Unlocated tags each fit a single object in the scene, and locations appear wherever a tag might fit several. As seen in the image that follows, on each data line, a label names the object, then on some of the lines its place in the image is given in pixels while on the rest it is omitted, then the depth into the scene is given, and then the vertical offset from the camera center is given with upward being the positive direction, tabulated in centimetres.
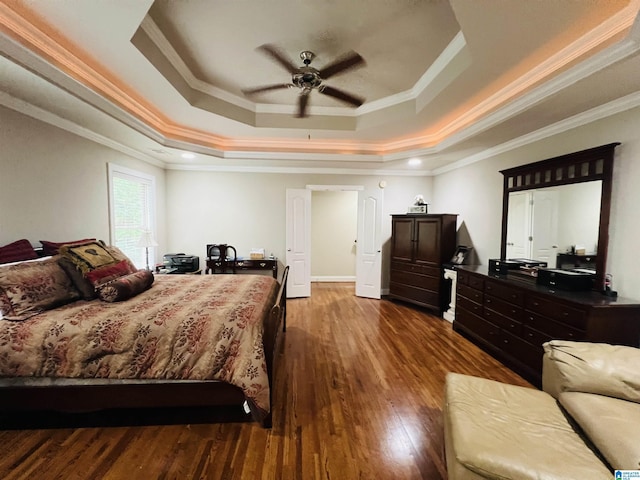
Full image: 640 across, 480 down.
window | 365 +22
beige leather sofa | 114 -98
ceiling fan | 205 +125
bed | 178 -91
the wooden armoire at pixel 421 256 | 434 -49
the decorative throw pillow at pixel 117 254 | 268 -32
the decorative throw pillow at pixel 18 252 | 215 -25
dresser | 210 -80
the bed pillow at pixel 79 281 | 219 -48
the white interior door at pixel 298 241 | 515 -30
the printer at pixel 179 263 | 457 -67
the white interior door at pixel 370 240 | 529 -27
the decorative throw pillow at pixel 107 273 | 223 -44
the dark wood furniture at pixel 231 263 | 482 -70
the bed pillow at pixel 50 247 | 244 -23
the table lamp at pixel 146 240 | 367 -23
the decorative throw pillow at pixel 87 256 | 225 -29
